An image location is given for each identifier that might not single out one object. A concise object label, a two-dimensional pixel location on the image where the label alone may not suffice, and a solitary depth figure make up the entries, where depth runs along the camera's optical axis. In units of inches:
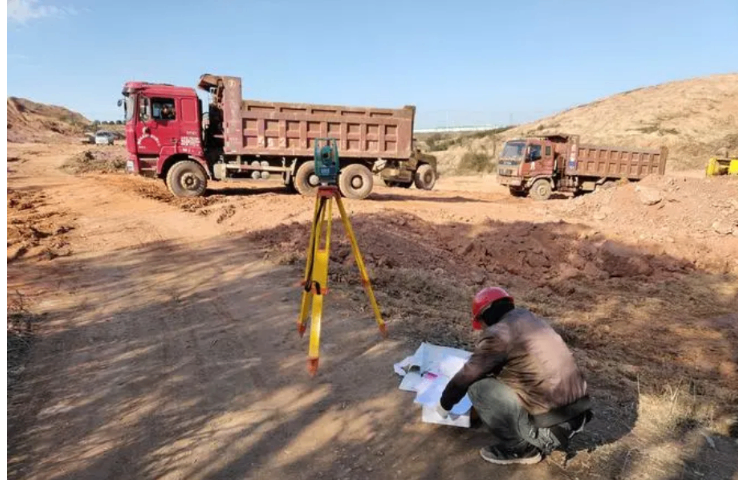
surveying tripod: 150.7
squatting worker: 112.3
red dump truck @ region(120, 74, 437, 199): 486.9
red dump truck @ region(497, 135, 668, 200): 730.8
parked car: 1505.9
